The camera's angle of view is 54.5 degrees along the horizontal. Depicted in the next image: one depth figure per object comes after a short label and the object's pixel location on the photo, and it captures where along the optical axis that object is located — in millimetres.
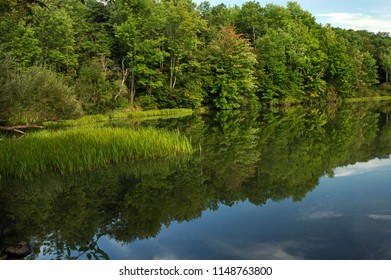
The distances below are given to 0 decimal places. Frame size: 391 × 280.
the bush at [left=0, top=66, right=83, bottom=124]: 18438
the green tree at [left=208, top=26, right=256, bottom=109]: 41156
